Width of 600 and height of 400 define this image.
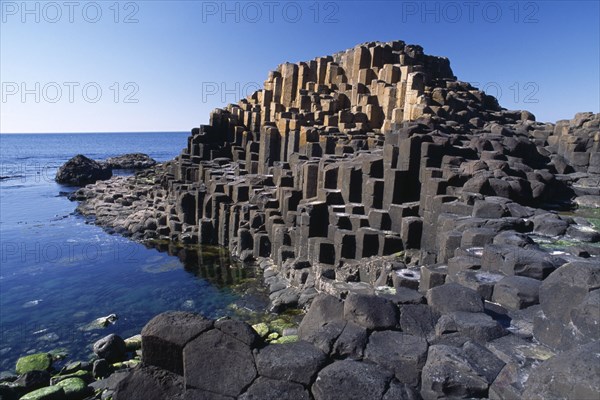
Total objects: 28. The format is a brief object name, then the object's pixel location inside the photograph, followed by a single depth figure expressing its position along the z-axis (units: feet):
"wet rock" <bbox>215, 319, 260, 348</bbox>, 14.85
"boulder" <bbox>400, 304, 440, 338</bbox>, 15.75
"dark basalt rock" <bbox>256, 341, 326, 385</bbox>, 13.57
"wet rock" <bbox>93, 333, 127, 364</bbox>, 32.12
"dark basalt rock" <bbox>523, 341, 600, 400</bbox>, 9.56
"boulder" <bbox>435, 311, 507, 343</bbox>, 14.58
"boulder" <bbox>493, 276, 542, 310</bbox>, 16.98
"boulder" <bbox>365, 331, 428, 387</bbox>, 13.84
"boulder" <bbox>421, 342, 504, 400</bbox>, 12.28
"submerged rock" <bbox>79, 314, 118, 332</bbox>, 38.09
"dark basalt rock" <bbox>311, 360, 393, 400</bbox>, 12.69
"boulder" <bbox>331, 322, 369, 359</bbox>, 14.74
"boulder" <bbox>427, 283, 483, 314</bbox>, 16.45
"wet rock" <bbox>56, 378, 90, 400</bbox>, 27.07
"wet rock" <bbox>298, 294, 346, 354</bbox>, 15.23
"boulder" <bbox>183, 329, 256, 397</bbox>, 13.91
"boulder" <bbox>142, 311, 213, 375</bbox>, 14.69
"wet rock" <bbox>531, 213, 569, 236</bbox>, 26.76
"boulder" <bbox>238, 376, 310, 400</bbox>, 13.17
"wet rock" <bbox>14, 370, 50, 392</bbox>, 28.68
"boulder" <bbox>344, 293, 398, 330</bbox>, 16.06
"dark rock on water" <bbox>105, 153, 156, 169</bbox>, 201.77
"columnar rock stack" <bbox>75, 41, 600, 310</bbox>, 32.73
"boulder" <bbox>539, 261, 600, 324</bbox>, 13.61
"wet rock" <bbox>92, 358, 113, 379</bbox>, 30.30
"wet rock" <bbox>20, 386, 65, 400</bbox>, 26.32
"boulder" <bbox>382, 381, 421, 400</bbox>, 12.55
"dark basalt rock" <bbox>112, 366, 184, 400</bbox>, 14.43
